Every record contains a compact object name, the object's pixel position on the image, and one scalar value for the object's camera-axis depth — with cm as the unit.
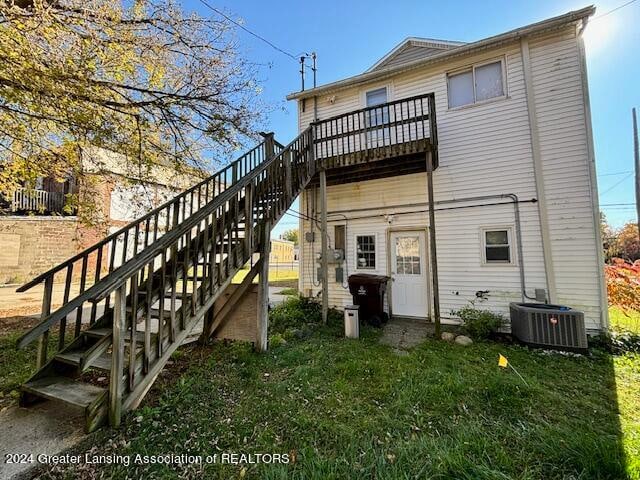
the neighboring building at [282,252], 3445
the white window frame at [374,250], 708
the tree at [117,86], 337
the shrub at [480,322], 534
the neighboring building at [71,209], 527
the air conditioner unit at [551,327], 446
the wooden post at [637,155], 1061
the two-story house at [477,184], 535
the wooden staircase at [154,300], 240
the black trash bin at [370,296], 618
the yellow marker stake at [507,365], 337
